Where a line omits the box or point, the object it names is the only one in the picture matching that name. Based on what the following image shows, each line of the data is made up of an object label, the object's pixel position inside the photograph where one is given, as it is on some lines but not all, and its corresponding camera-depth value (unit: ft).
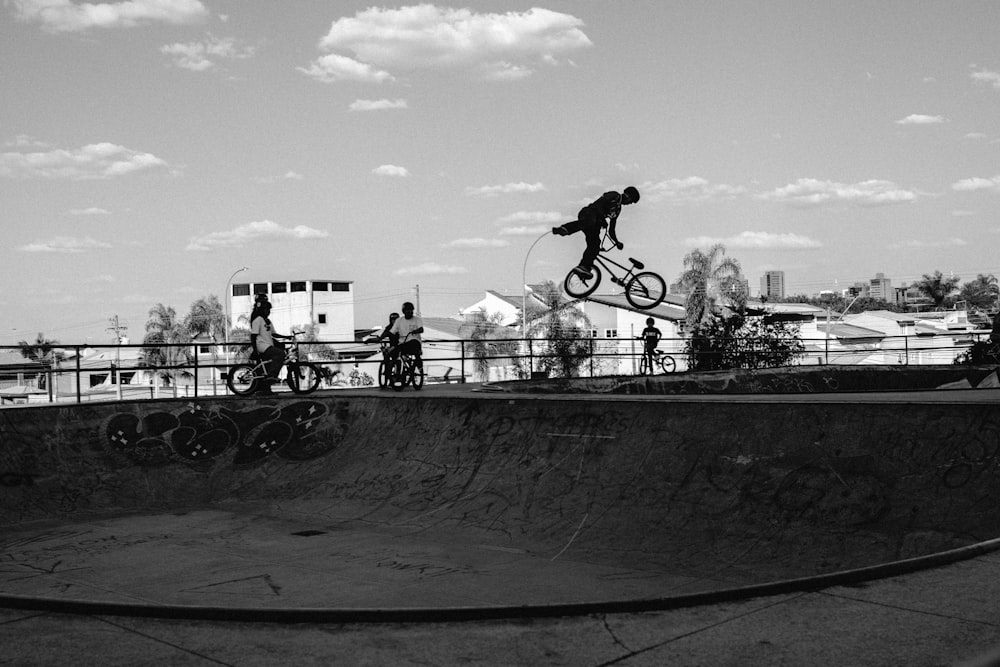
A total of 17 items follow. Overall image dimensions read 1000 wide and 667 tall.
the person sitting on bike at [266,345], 50.75
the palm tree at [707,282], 148.87
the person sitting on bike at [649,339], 68.90
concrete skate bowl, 25.18
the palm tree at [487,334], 163.10
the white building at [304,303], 313.32
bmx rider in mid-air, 51.60
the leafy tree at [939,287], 317.01
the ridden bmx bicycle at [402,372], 54.54
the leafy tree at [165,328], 258.57
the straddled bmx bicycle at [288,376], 50.57
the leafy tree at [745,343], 79.46
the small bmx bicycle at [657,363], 70.34
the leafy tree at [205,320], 262.67
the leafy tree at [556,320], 157.89
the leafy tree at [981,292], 361.38
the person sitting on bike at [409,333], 53.01
